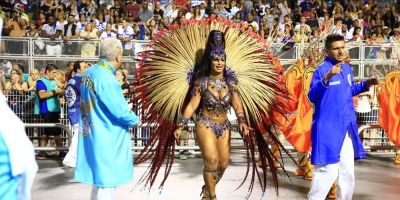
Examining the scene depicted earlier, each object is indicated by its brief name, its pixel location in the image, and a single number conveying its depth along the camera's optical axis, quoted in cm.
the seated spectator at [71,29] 1474
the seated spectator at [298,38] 1182
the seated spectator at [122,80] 978
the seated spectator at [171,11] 1675
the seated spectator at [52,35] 1340
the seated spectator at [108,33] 1476
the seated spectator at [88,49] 1338
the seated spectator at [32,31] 1480
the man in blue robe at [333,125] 614
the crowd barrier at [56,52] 1323
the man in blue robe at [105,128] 542
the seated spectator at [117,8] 1648
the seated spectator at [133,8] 1706
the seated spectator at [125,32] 1497
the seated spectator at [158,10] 1692
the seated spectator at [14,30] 1323
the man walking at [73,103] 987
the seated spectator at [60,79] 1118
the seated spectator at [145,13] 1670
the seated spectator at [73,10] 1601
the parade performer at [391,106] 1020
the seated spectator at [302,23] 1268
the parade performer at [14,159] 288
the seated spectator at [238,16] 1667
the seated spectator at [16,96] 1069
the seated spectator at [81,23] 1501
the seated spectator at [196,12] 1621
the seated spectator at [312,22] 1655
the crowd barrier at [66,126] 1059
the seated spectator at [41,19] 1564
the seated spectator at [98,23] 1533
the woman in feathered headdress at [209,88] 649
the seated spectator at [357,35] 1561
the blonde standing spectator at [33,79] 1129
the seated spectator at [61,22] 1498
